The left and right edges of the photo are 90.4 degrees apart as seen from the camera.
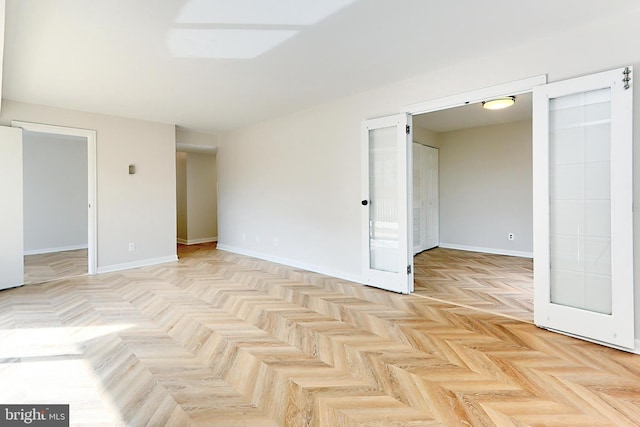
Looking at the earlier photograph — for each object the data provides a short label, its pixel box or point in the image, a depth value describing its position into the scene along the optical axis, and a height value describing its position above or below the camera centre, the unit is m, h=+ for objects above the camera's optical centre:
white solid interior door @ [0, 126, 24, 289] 3.88 +0.04
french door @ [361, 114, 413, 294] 3.67 +0.07
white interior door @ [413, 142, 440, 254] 6.28 +0.21
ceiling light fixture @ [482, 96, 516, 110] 4.22 +1.43
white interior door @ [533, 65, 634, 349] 2.30 -0.01
